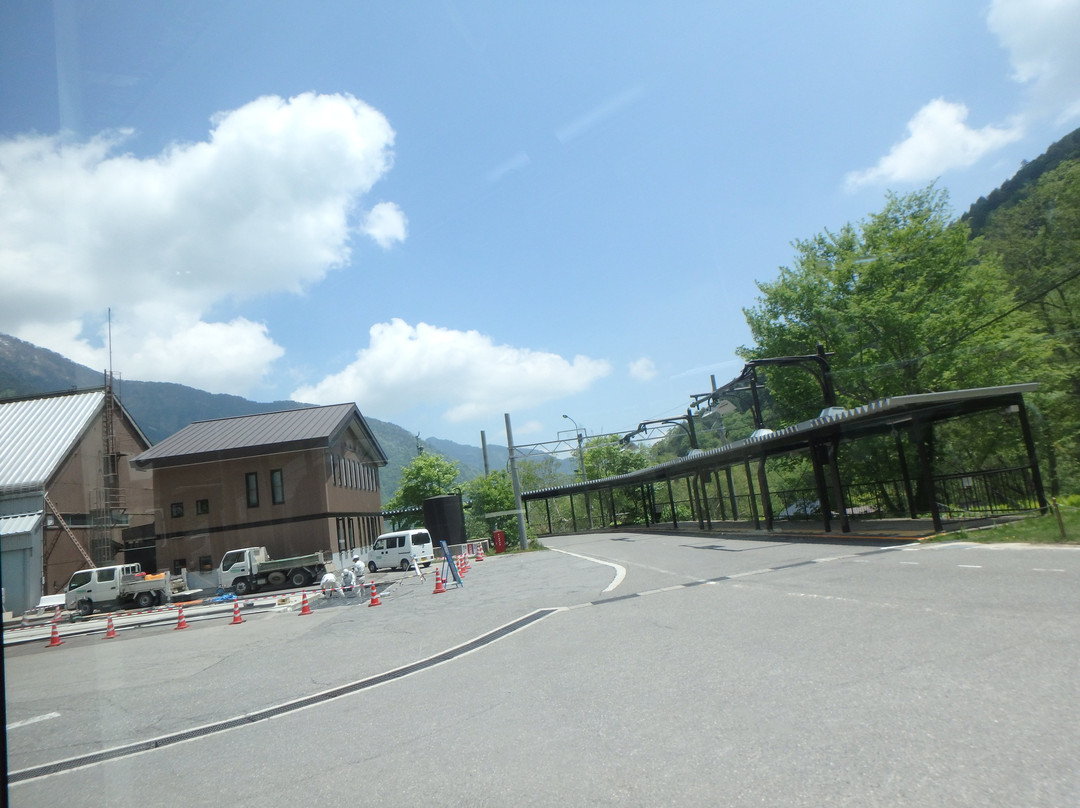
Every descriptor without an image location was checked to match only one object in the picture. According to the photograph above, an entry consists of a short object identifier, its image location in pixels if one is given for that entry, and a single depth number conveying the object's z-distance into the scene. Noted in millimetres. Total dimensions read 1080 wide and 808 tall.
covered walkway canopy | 17609
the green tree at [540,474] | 84188
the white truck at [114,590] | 25906
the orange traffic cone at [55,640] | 16953
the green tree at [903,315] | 26500
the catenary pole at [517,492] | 40219
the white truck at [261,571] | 27047
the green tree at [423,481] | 61500
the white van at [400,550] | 32469
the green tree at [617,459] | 71000
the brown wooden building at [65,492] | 24172
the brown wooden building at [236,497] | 30906
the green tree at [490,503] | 48281
